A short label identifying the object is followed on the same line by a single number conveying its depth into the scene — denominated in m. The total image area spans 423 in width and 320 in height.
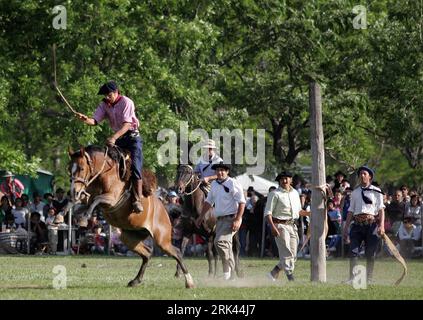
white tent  36.33
